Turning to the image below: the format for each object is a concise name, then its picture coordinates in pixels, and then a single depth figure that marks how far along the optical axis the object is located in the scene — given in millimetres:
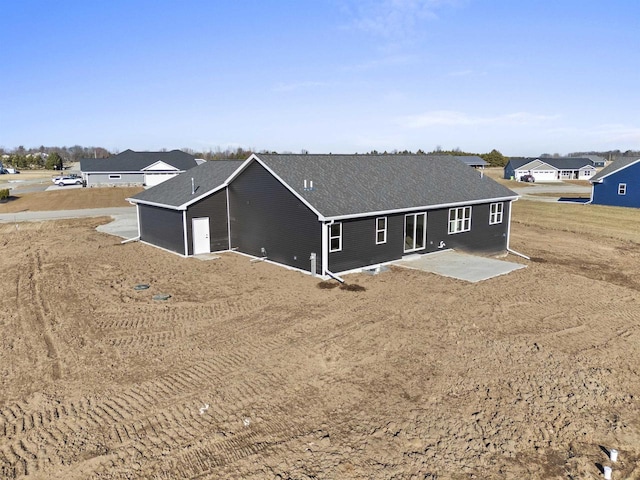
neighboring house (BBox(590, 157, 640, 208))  43625
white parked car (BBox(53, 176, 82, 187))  59844
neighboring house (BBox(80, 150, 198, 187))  57625
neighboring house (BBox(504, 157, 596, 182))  84312
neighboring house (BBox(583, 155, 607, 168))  122000
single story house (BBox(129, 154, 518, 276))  18234
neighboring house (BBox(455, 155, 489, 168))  92450
